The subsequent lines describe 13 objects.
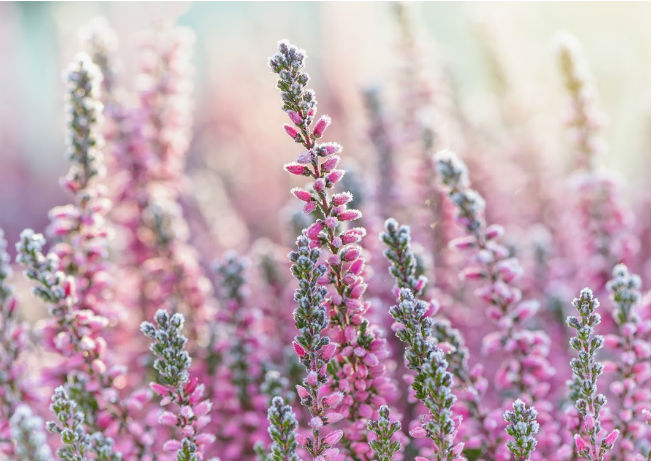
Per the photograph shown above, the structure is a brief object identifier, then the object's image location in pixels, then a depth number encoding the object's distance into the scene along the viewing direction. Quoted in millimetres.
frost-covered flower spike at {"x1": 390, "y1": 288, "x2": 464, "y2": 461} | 454
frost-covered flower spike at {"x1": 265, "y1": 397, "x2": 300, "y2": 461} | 456
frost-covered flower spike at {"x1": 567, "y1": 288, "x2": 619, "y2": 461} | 459
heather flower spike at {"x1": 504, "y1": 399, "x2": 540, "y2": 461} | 457
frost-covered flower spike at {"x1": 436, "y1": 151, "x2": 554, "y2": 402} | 496
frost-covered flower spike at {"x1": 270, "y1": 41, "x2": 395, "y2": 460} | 465
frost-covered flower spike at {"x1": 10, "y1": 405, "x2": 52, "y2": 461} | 451
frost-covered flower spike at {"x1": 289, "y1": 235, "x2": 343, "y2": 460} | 457
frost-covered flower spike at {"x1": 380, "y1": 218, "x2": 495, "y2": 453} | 467
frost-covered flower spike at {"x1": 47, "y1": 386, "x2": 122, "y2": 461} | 461
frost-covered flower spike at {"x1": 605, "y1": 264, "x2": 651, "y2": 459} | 485
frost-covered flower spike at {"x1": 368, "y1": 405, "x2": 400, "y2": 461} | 458
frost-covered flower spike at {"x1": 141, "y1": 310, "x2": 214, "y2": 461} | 463
